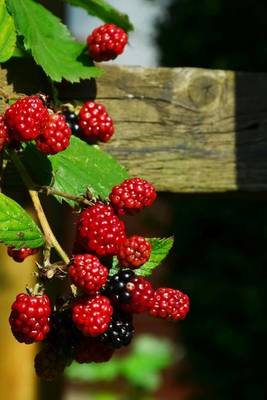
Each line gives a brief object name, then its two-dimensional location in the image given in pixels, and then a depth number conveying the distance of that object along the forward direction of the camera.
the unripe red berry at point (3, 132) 0.68
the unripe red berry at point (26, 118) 0.66
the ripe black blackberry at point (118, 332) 0.66
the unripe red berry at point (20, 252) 0.68
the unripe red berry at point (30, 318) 0.65
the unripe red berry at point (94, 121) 0.75
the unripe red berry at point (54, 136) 0.68
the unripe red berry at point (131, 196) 0.68
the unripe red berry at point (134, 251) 0.65
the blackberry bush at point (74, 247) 0.65
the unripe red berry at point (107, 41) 0.77
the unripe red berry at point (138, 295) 0.65
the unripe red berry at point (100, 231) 0.65
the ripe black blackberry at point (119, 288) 0.65
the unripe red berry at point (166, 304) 0.67
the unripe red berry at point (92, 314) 0.64
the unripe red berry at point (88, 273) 0.64
